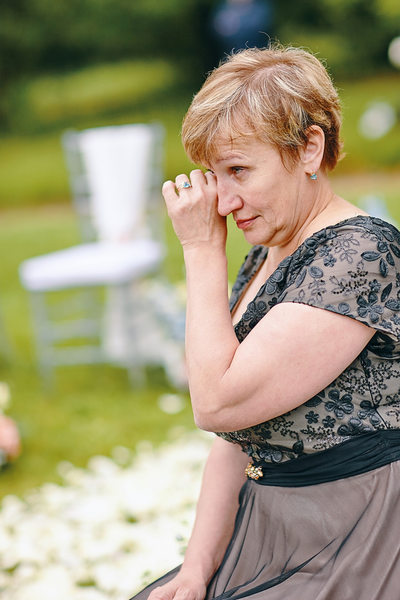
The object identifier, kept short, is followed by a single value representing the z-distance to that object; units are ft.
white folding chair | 18.42
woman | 10.76
